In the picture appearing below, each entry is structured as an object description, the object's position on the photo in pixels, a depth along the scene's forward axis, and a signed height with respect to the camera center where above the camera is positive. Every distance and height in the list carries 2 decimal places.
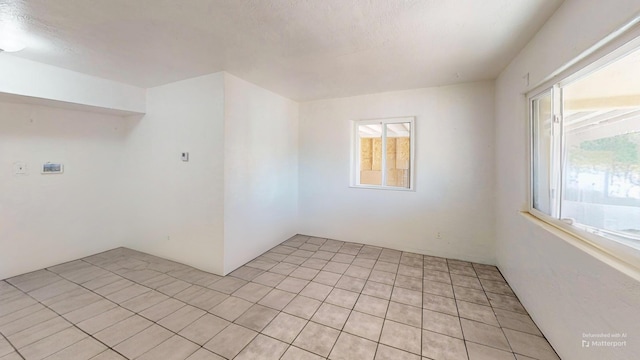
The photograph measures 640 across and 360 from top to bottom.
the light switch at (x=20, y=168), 2.88 +0.09
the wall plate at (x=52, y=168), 3.11 +0.10
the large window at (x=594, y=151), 1.22 +0.19
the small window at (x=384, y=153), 3.75 +0.42
